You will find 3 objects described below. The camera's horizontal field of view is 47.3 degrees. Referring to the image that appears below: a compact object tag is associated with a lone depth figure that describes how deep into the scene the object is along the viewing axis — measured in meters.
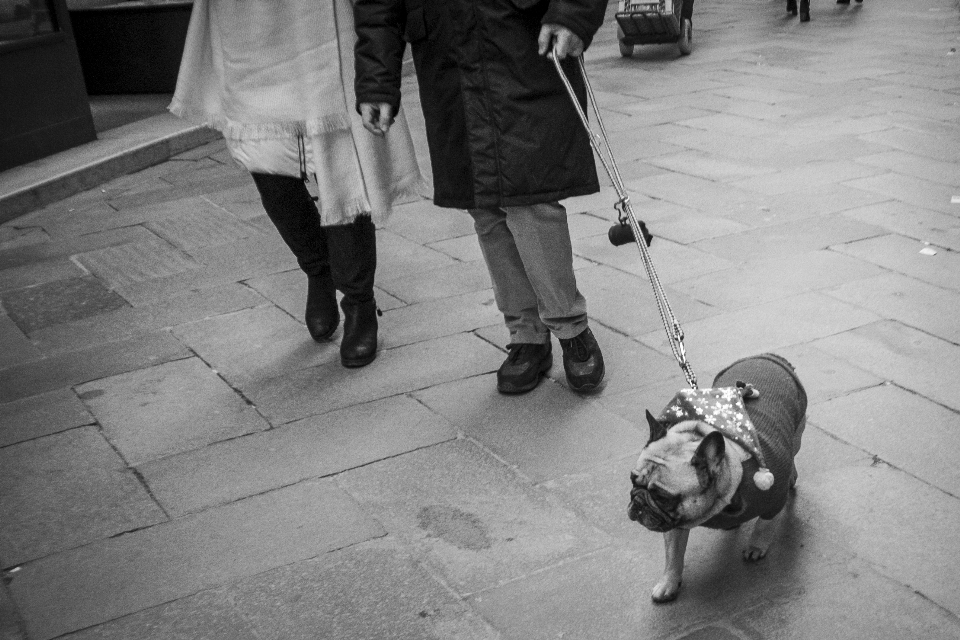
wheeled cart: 8.98
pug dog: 2.14
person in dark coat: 3.00
